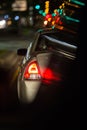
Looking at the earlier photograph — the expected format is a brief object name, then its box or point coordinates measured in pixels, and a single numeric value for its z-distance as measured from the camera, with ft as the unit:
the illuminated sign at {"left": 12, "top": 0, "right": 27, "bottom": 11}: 56.56
